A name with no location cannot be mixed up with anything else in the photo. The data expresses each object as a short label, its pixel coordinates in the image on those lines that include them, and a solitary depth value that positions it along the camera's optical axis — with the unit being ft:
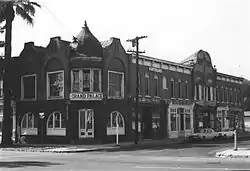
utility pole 116.70
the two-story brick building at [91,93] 121.19
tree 120.57
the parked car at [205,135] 133.42
